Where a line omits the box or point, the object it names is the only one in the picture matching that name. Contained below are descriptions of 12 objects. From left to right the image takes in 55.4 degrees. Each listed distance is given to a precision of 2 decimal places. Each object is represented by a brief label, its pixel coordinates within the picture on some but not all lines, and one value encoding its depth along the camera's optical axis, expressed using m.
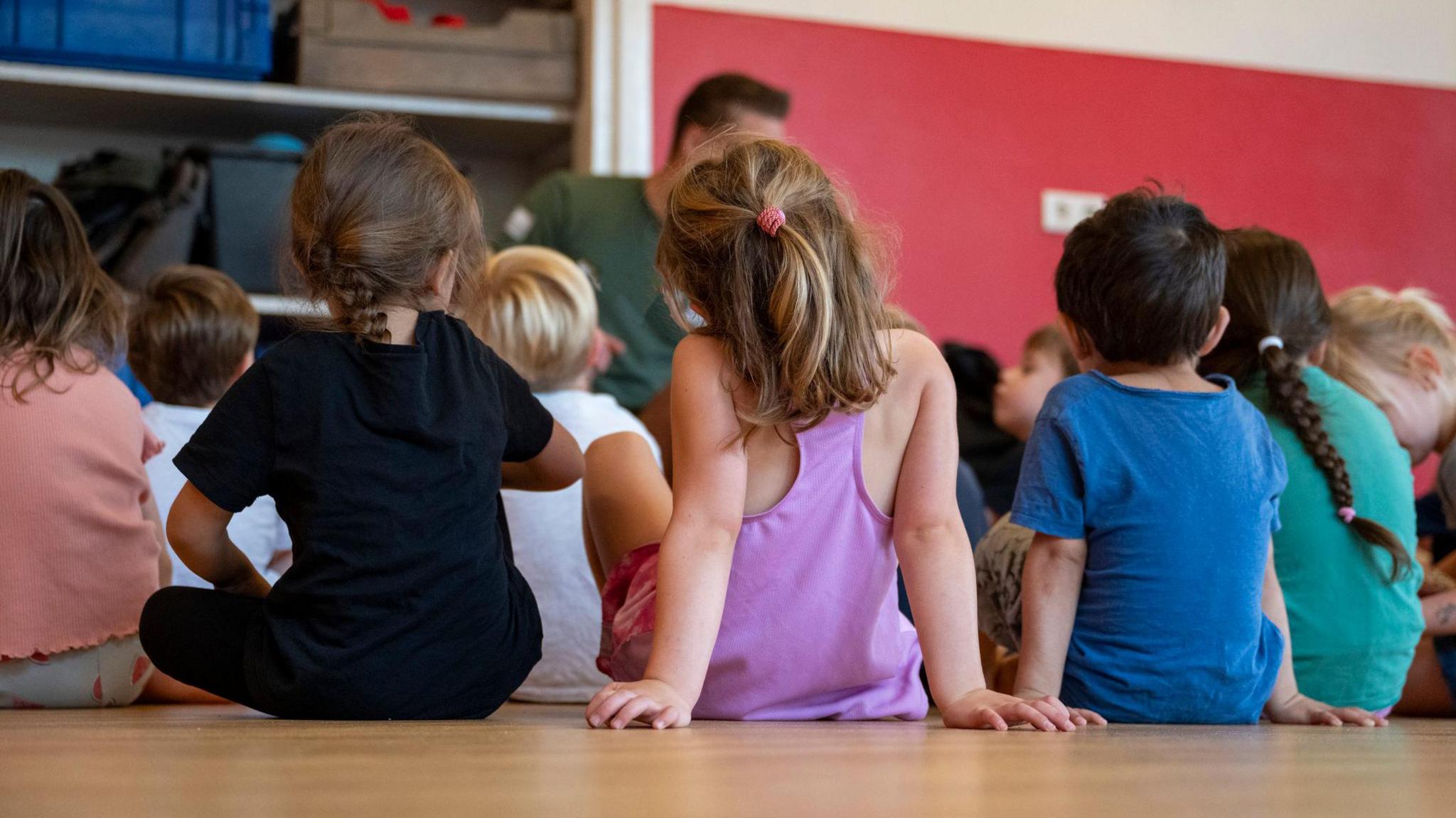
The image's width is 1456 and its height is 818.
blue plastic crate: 2.97
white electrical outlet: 3.83
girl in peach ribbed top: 1.58
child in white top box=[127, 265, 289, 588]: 1.92
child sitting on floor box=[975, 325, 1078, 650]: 1.70
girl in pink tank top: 1.28
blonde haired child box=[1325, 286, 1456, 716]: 2.04
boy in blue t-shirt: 1.47
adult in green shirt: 3.04
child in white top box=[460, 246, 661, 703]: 1.84
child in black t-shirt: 1.29
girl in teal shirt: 1.67
